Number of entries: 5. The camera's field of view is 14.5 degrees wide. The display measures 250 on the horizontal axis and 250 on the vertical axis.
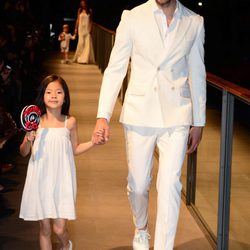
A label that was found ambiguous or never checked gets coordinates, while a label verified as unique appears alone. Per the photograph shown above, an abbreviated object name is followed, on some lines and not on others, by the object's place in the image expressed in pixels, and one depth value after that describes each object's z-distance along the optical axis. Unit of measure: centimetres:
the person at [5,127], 765
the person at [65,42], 2387
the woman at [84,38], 2467
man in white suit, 521
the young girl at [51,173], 520
